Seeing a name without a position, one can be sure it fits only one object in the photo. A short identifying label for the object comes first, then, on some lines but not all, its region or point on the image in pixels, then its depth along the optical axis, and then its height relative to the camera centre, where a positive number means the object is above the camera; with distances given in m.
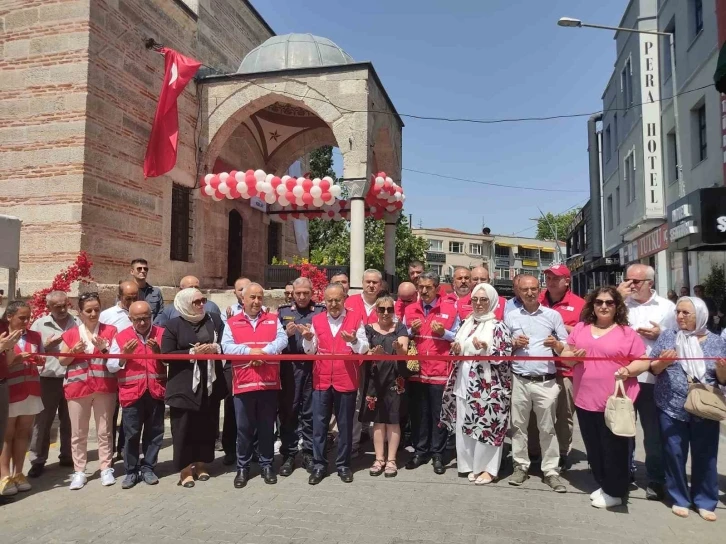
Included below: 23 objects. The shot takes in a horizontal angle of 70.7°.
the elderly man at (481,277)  5.16 +0.31
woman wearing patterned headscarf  4.38 -0.68
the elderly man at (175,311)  5.10 -0.04
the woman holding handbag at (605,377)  3.82 -0.53
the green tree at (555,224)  59.56 +9.79
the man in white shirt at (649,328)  4.14 -0.17
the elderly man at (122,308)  4.94 -0.02
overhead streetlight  12.57 +4.98
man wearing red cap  4.80 -0.13
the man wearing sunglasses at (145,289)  5.81 +0.19
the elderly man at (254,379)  4.45 -0.64
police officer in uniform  4.85 -0.89
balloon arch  10.65 +2.52
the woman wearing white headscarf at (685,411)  3.72 -0.76
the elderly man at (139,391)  4.44 -0.74
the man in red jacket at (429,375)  4.82 -0.65
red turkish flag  9.76 +3.61
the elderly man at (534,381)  4.35 -0.64
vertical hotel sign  14.60 +5.16
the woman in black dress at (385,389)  4.68 -0.77
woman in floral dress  4.41 -0.74
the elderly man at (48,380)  4.71 -0.70
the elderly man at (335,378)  4.55 -0.65
